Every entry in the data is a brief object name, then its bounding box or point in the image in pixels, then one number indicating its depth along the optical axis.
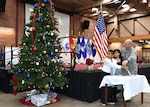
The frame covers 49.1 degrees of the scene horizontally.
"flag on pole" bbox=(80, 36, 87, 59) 7.74
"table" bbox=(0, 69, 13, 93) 5.42
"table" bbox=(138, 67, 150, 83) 6.59
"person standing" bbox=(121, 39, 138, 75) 4.05
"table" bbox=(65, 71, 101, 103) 4.31
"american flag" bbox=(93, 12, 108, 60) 5.41
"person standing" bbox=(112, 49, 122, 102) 4.17
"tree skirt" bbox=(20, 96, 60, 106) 4.09
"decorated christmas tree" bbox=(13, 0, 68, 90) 4.02
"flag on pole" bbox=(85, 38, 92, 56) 8.11
